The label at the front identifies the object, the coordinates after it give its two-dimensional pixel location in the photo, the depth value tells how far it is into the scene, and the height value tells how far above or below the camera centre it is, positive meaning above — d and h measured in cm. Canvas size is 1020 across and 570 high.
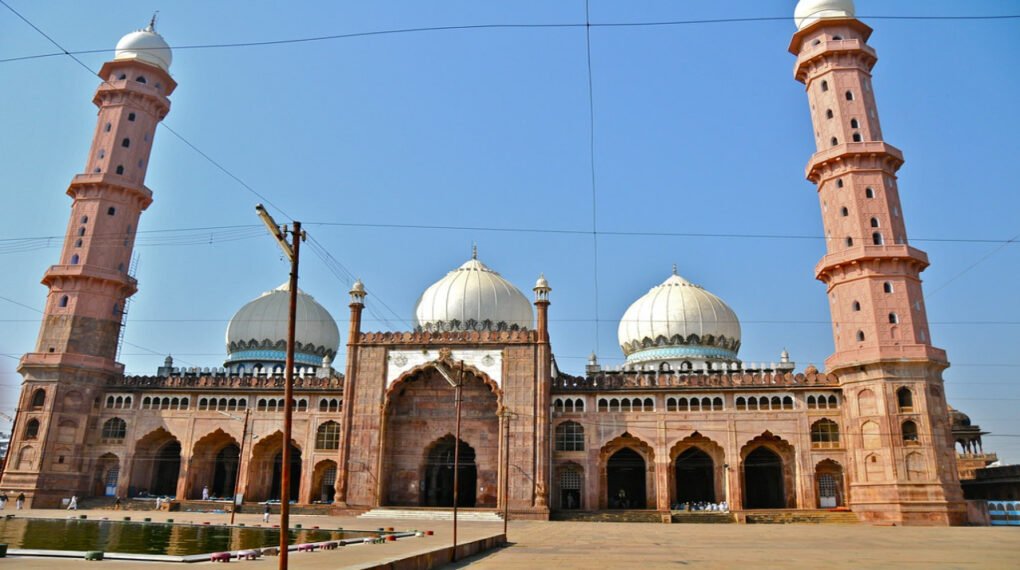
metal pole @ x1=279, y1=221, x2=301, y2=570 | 1028 +135
